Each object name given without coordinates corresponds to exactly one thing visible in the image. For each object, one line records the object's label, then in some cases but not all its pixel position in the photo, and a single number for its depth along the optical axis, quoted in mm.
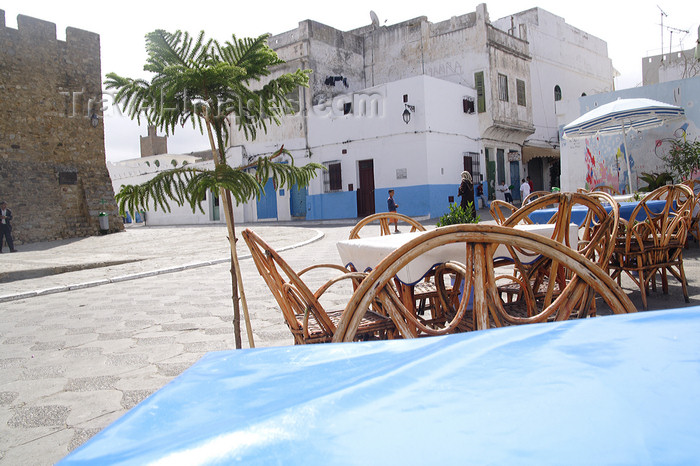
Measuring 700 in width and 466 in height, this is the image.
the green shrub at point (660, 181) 7849
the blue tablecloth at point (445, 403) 638
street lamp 19500
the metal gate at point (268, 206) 24609
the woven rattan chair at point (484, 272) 1415
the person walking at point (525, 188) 18828
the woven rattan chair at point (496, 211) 4400
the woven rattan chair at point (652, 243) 3805
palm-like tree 2510
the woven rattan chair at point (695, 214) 5779
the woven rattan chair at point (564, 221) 2279
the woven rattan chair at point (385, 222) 3787
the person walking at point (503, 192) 22234
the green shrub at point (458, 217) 3008
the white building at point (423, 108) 20109
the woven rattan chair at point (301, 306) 2141
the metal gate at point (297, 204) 23917
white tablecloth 2334
